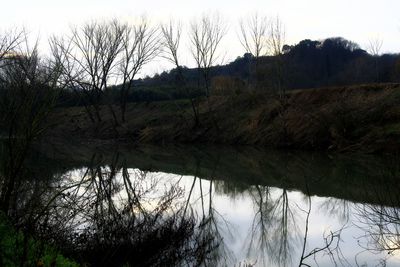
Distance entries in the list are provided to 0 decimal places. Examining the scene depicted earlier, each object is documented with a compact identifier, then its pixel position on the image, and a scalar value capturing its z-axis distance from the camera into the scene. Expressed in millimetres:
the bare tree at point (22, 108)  8250
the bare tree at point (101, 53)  52844
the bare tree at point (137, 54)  52875
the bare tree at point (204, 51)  44272
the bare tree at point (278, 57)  35875
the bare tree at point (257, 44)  43562
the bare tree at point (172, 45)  43662
